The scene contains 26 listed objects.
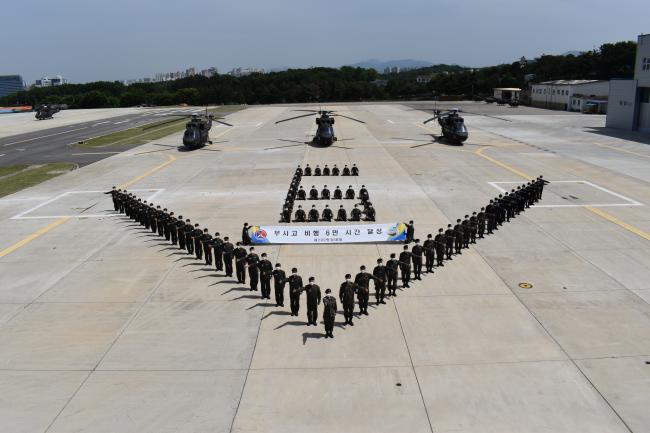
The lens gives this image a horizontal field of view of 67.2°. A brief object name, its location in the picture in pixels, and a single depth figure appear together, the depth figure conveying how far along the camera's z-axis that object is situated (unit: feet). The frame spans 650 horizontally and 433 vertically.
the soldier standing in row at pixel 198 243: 55.88
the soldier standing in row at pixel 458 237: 55.67
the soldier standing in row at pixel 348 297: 40.09
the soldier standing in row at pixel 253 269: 47.50
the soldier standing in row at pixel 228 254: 50.37
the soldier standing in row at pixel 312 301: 39.83
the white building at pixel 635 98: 162.50
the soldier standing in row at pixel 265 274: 45.57
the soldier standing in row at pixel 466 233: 57.29
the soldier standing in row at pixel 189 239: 57.72
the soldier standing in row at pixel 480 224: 61.00
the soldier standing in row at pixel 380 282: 43.73
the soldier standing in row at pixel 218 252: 52.03
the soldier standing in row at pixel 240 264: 48.93
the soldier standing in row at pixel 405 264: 46.76
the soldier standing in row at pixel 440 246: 51.31
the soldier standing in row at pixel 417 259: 49.06
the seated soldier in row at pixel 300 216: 69.05
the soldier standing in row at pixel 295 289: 41.52
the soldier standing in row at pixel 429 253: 50.49
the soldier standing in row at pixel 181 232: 59.00
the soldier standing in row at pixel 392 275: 45.37
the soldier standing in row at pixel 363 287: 41.83
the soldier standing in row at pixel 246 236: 59.72
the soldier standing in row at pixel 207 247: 54.03
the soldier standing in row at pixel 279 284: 43.19
